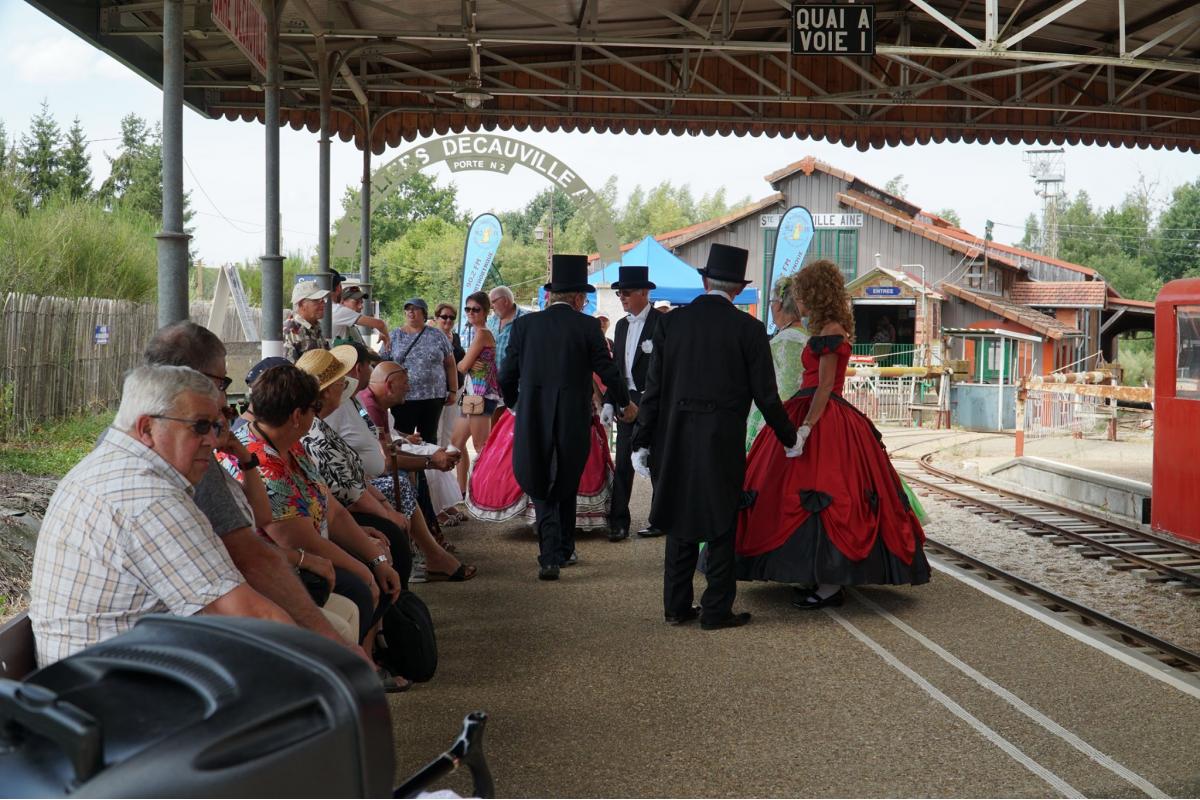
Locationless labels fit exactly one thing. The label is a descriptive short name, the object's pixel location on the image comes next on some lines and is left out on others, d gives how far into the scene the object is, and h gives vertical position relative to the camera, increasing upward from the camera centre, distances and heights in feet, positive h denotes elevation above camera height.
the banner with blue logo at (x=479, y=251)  51.31 +4.98
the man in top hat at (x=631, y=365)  29.01 +0.07
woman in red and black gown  20.66 -2.23
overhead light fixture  37.50 +8.67
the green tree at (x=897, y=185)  320.91 +49.10
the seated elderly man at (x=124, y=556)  8.20 -1.32
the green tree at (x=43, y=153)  169.79 +30.45
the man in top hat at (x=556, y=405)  24.44 -0.79
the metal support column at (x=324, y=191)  31.14 +5.73
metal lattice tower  260.42 +42.56
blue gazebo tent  67.15 +5.49
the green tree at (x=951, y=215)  329.93 +42.85
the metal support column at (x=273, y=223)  26.99 +3.31
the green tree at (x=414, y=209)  239.30 +32.71
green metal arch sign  49.11 +8.26
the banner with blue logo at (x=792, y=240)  55.36 +5.93
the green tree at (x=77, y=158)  183.01 +31.49
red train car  29.22 -0.95
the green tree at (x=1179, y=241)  248.52 +27.23
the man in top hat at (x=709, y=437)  19.89 -1.15
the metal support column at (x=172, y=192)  18.01 +2.58
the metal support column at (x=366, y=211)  42.91 +5.65
